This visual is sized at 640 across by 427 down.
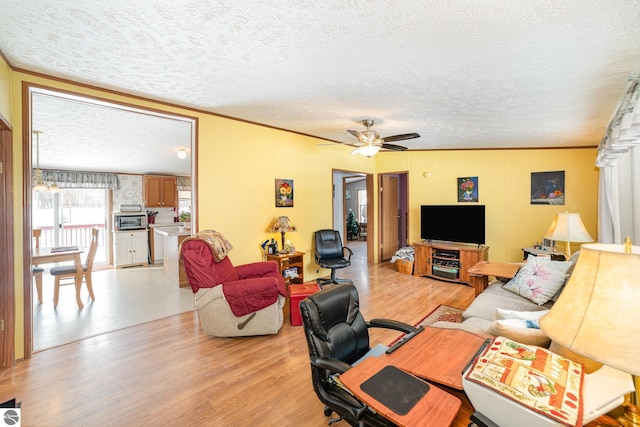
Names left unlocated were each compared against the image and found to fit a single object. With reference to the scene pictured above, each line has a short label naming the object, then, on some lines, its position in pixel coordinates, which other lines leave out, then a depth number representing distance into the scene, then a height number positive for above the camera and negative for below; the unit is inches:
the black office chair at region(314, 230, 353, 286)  184.8 -27.2
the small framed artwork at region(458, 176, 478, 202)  212.8 +16.5
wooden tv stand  185.8 -34.9
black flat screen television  191.3 -9.5
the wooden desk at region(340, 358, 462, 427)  35.9 -27.4
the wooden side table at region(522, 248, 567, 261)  133.5 -24.7
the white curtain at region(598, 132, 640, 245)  118.6 +4.6
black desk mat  38.9 -27.2
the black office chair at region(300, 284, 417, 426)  53.2 -30.2
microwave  253.1 -8.6
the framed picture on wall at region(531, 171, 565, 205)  193.3 +15.6
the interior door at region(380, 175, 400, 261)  248.8 -4.2
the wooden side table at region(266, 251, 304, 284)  161.3 -32.3
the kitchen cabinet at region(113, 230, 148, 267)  249.9 -33.4
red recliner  107.9 -34.9
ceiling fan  138.4 +36.7
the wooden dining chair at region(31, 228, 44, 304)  150.3 -36.6
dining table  132.5 -22.3
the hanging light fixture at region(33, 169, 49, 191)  164.2 +17.6
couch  85.4 -32.6
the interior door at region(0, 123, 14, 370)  91.4 -13.8
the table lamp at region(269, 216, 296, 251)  166.7 -9.0
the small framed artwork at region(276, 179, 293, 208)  174.8 +11.8
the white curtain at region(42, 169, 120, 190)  241.8 +30.6
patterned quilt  32.4 -22.5
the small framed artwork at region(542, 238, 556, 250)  173.1 -22.3
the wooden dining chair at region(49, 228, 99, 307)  149.3 -32.9
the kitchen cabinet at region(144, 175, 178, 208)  273.7 +20.7
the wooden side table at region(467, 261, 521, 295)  124.8 -28.3
